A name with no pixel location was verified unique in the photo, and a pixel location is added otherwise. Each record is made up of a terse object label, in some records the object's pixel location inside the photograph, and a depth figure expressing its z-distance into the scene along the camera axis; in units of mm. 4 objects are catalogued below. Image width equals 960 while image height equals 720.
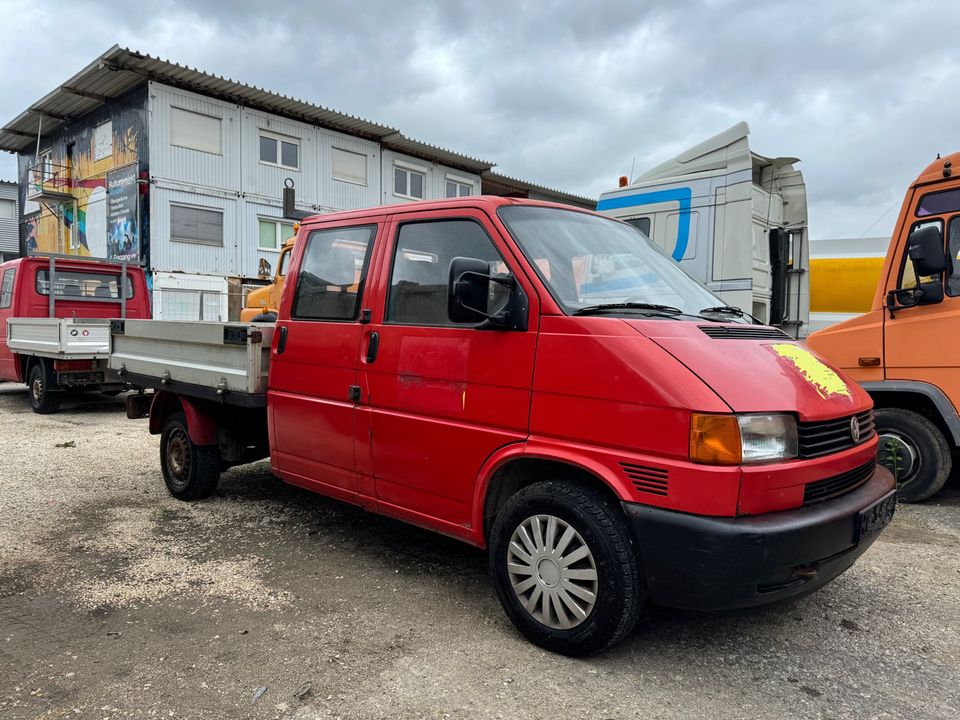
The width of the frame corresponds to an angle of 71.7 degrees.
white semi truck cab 7750
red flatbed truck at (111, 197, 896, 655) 2604
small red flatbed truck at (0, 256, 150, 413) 10000
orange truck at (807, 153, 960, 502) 4980
